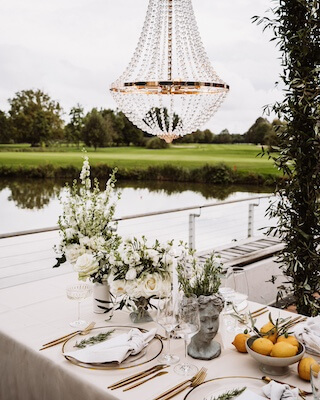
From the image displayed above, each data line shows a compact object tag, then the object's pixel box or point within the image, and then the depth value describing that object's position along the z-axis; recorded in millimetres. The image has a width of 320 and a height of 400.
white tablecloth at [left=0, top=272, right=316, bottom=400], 1473
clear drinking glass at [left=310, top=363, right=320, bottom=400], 1133
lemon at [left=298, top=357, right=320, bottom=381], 1455
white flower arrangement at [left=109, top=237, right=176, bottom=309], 1794
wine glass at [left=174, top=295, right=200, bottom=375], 1466
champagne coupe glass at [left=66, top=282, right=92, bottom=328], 1859
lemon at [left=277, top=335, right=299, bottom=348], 1551
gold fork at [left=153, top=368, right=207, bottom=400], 1382
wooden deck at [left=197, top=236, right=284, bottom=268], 4055
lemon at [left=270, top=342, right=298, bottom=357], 1486
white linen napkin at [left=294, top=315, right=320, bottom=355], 1632
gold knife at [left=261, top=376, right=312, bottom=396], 1412
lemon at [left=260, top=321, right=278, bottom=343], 1578
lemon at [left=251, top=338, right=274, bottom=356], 1514
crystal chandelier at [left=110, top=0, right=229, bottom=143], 2576
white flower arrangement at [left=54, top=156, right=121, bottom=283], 1978
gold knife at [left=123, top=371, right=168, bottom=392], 1430
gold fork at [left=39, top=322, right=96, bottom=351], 1723
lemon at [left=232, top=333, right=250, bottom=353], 1646
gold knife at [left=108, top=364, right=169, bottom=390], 1442
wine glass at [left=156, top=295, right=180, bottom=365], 1502
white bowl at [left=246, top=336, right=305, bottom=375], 1472
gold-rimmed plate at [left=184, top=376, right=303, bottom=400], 1377
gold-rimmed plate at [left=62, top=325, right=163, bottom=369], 1560
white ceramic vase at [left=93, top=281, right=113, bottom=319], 2023
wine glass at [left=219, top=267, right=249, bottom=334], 1851
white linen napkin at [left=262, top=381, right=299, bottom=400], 1314
